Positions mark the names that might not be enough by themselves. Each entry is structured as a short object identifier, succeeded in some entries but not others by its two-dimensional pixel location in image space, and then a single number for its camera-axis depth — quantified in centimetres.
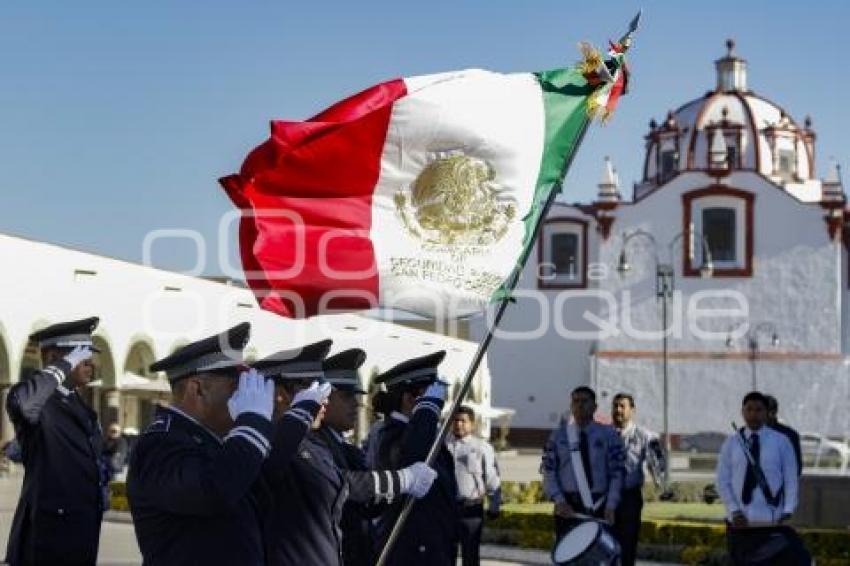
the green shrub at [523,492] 2667
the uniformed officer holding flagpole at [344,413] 703
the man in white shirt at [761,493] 1092
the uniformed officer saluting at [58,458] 805
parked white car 5676
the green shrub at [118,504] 2280
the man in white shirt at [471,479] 1234
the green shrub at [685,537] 1530
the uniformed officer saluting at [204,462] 520
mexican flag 777
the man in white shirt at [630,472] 1267
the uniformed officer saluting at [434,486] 862
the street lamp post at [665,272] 4062
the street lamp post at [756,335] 6456
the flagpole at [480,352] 678
